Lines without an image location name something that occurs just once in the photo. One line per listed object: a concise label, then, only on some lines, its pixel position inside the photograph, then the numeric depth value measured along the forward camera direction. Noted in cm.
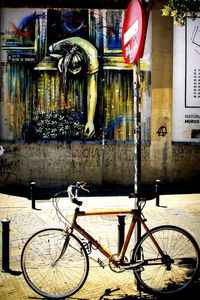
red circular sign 429
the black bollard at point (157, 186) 946
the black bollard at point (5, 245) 534
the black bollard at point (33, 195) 936
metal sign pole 473
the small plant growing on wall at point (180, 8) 671
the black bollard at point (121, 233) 553
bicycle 441
